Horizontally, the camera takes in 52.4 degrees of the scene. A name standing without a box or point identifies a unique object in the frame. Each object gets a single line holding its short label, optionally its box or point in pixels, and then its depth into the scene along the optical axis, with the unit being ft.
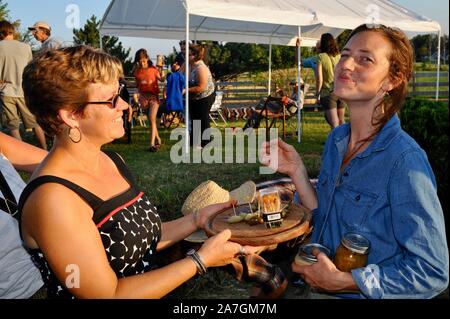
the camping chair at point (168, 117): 35.23
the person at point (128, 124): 27.92
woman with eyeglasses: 4.58
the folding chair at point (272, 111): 29.63
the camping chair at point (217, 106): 39.67
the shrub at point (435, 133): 13.33
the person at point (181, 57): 30.12
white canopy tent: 24.04
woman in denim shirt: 4.74
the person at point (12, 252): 5.75
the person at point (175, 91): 28.81
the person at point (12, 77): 21.83
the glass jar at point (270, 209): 6.35
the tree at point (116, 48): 69.54
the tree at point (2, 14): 56.83
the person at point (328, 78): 25.81
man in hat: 22.39
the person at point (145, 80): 28.32
